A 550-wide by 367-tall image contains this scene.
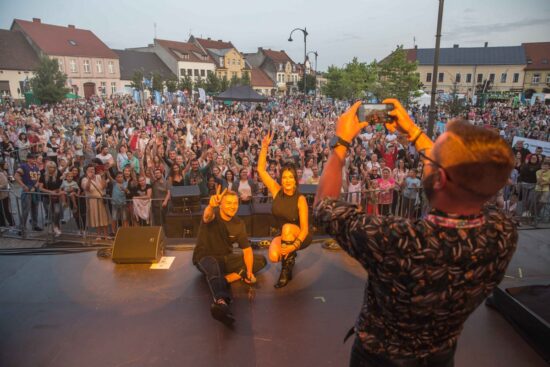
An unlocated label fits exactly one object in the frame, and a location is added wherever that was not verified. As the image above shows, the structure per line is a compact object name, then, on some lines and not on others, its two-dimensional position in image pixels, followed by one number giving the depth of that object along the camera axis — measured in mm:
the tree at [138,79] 38594
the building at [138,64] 54375
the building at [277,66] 71562
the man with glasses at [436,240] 1271
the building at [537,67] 60781
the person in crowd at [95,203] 7008
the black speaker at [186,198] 6648
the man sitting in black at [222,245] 4246
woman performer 4441
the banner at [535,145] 11297
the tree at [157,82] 40797
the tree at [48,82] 33062
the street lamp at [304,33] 19828
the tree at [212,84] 43488
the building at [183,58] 58375
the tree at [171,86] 40225
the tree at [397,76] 31906
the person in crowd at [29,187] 6947
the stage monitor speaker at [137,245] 5152
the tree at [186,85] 40519
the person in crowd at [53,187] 7112
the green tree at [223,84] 45156
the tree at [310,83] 56562
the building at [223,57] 63875
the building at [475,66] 62616
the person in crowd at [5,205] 7238
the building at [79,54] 45094
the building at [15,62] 40125
